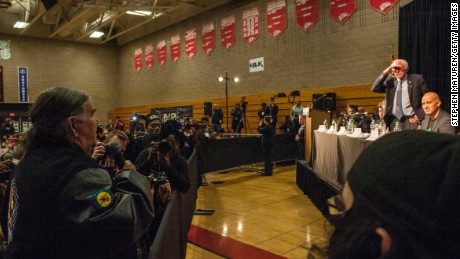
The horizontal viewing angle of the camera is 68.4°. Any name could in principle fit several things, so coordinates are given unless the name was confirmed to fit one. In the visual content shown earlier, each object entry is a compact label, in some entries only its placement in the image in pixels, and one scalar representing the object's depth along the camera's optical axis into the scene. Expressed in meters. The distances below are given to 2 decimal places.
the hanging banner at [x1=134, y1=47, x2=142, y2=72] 18.28
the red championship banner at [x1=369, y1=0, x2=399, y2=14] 9.06
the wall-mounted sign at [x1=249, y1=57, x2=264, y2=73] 12.48
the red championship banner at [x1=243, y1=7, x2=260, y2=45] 12.41
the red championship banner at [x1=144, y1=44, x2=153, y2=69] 17.52
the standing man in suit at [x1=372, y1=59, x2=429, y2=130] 4.39
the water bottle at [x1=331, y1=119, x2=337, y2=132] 5.08
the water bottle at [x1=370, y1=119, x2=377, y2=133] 4.08
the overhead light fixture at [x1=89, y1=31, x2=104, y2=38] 17.97
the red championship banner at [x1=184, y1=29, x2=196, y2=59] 15.12
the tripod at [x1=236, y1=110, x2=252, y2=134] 12.95
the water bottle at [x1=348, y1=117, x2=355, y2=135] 4.25
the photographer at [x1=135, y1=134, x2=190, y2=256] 2.58
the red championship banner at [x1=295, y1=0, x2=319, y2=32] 10.71
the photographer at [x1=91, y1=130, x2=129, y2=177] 1.98
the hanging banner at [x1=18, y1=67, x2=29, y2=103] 17.00
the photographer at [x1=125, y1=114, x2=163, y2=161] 4.11
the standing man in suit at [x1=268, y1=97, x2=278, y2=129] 11.19
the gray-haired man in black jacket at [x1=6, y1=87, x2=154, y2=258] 1.04
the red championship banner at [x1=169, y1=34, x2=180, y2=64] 15.91
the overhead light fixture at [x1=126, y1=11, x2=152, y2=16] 14.86
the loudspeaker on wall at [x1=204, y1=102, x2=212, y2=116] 13.67
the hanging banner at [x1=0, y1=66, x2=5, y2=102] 16.48
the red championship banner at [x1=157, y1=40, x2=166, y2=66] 16.69
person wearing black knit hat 0.46
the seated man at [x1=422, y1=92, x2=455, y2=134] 3.78
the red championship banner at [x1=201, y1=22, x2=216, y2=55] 14.22
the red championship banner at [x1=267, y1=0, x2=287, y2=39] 11.52
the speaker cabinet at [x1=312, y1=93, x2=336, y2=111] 9.88
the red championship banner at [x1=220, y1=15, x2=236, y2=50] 13.34
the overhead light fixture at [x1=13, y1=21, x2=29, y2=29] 15.36
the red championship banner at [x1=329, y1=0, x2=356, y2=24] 9.88
